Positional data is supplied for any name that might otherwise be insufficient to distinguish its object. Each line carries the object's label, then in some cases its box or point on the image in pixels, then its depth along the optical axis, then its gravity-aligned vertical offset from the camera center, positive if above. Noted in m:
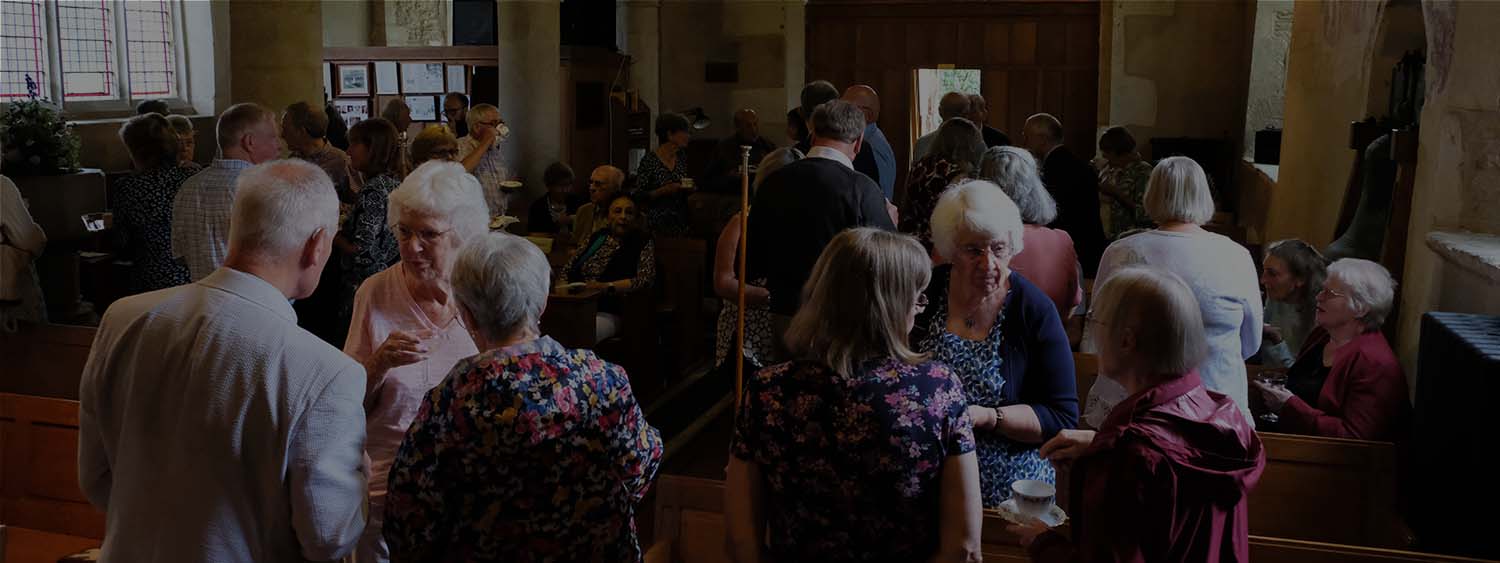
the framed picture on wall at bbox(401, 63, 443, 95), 13.66 +0.17
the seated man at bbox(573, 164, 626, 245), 6.40 -0.47
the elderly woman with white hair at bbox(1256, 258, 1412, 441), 3.74 -0.78
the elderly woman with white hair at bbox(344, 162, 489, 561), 2.98 -0.44
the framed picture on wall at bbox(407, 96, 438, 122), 13.76 -0.13
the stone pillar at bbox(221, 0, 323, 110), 8.12 +0.26
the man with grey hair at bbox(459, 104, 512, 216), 6.79 -0.25
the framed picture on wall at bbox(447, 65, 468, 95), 13.52 +0.18
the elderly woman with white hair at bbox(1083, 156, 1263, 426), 3.51 -0.45
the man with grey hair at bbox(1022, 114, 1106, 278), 6.26 -0.46
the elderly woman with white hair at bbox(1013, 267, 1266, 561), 2.16 -0.59
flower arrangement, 9.20 -0.37
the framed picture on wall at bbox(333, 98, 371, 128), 13.86 -0.16
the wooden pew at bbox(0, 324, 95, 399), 4.73 -0.99
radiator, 3.16 -0.85
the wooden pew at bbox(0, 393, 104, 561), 3.68 -1.14
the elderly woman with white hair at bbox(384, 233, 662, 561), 2.24 -0.61
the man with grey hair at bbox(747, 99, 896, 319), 4.25 -0.38
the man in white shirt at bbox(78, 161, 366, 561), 2.19 -0.55
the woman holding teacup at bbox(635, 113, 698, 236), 8.16 -0.57
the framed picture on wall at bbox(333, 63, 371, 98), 13.84 +0.14
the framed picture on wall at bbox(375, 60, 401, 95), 13.74 +0.16
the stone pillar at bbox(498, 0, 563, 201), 10.57 +0.12
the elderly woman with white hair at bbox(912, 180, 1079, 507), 3.02 -0.56
